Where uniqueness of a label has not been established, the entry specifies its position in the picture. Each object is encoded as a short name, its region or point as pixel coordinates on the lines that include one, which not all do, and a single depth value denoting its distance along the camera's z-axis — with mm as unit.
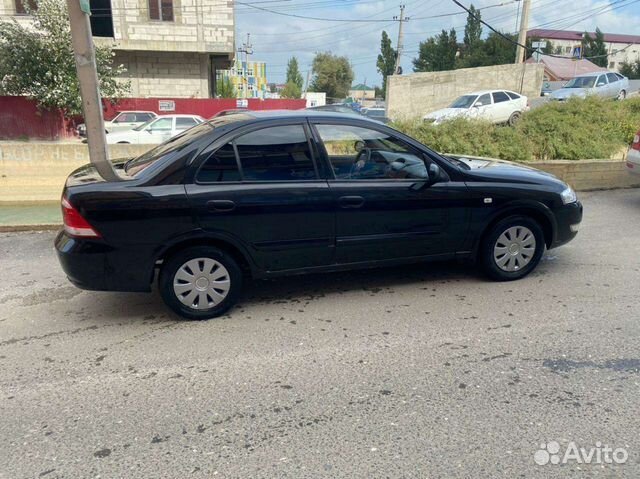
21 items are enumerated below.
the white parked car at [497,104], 16266
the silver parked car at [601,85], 20706
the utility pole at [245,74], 61781
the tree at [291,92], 71106
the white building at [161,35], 25703
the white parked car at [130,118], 18094
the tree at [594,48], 73562
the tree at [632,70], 66250
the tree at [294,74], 95812
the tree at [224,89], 38875
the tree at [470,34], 63188
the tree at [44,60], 18344
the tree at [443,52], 63456
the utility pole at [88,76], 6309
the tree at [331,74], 78938
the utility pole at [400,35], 44588
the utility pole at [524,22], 25211
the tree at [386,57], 69625
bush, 9477
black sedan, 3771
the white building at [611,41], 102438
